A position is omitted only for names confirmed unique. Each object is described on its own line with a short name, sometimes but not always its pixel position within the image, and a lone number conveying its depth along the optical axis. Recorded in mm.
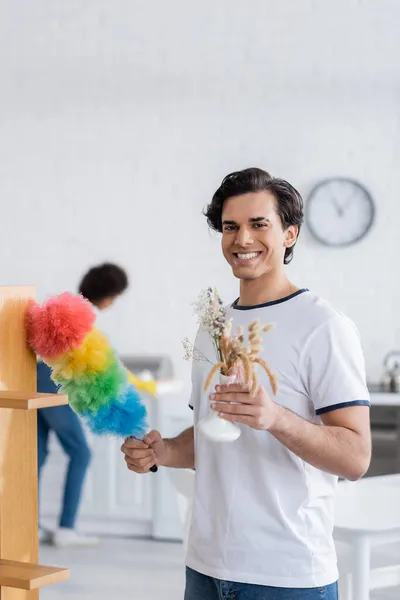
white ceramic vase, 2823
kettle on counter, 7373
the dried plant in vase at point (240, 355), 2805
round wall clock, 7908
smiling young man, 2847
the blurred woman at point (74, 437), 6440
